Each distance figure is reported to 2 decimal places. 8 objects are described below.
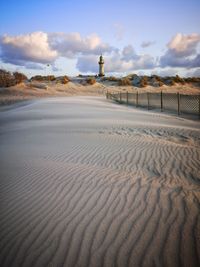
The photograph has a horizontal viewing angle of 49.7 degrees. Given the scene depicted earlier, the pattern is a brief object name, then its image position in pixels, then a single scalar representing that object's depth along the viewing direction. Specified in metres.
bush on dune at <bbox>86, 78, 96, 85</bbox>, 51.76
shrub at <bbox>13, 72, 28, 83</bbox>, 50.97
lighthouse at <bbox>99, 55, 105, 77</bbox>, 91.19
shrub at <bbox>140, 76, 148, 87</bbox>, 50.39
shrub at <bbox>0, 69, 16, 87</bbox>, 44.44
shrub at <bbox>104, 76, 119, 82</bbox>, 59.38
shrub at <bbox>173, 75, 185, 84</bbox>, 56.86
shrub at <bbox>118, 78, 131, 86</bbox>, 52.90
